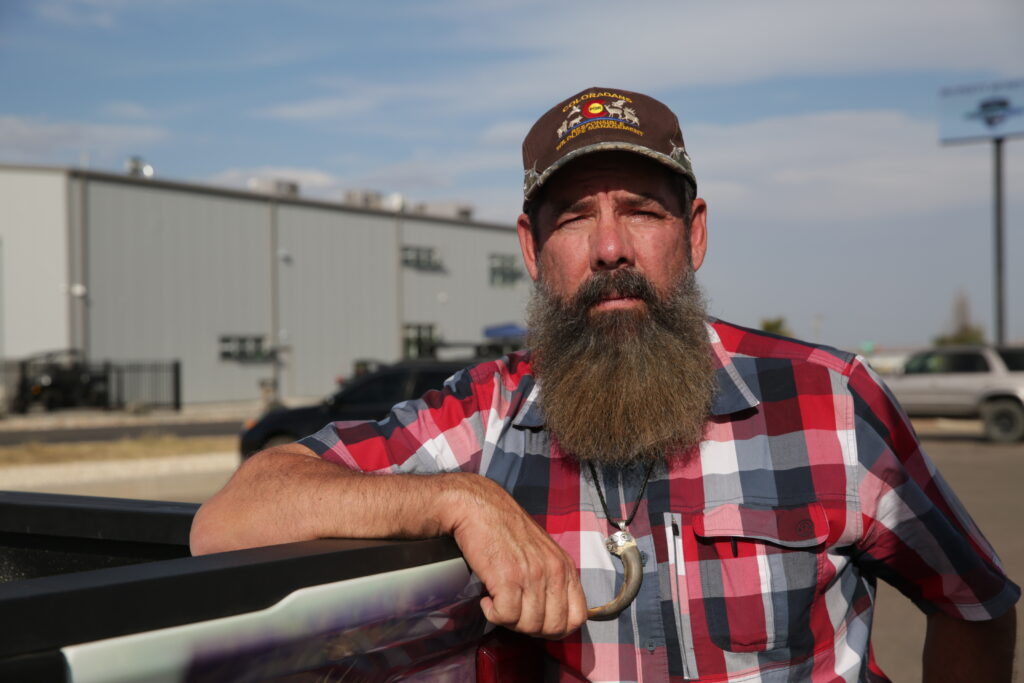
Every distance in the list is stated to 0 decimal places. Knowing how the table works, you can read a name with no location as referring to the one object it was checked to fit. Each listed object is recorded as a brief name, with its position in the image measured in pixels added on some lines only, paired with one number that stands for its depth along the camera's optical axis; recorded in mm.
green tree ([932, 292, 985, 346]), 57422
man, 1710
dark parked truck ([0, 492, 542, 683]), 1015
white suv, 19000
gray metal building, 32281
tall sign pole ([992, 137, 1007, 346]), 30859
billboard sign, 38344
